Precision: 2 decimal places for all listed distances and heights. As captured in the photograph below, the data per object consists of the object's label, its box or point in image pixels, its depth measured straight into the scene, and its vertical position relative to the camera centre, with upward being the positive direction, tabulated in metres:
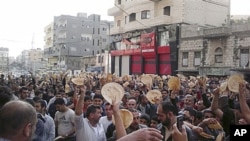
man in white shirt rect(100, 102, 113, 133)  5.82 -1.00
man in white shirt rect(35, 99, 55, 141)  5.52 -1.12
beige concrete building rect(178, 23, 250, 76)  25.96 +1.00
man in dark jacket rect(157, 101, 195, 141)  4.25 -0.71
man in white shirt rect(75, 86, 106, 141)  4.55 -0.87
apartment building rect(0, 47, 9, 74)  77.88 +1.90
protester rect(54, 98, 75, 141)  6.30 -1.10
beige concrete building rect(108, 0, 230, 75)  32.47 +3.48
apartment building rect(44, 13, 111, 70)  67.38 +4.64
